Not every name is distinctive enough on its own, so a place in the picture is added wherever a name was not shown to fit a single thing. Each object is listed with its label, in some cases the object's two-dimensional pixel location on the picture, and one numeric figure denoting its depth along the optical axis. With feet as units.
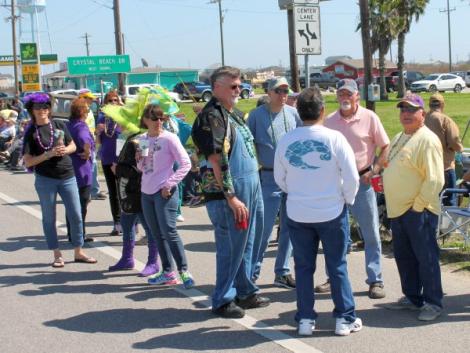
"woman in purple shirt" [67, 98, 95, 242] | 27.22
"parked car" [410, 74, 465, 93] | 175.63
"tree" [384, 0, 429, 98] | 150.18
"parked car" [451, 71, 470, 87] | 201.32
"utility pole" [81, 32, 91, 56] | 361.71
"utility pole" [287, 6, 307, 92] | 42.60
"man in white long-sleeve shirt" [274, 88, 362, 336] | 16.44
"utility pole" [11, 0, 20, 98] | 165.68
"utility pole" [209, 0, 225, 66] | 234.58
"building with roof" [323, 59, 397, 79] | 261.69
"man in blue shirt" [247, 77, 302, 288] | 21.09
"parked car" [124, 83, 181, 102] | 136.67
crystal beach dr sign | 83.46
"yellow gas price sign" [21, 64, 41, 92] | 126.82
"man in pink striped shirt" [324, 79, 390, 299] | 20.31
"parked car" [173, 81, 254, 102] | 160.97
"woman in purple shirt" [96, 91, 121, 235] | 30.12
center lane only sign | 33.91
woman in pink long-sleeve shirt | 21.16
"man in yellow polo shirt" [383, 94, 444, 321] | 17.66
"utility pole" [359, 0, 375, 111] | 46.15
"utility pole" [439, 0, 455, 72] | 286.25
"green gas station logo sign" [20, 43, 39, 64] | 129.70
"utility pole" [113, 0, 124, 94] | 81.80
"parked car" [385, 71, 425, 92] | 179.63
